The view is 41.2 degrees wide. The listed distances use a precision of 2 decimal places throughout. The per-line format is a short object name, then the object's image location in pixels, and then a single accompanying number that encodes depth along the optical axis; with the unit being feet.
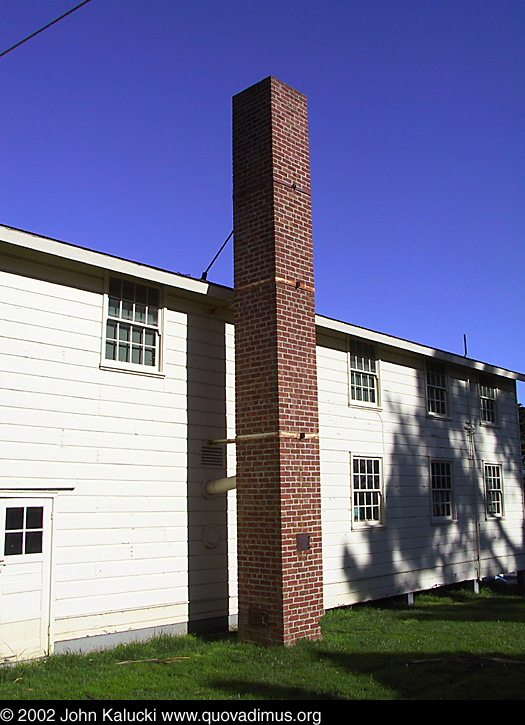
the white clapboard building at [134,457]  28.68
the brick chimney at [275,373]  31.99
